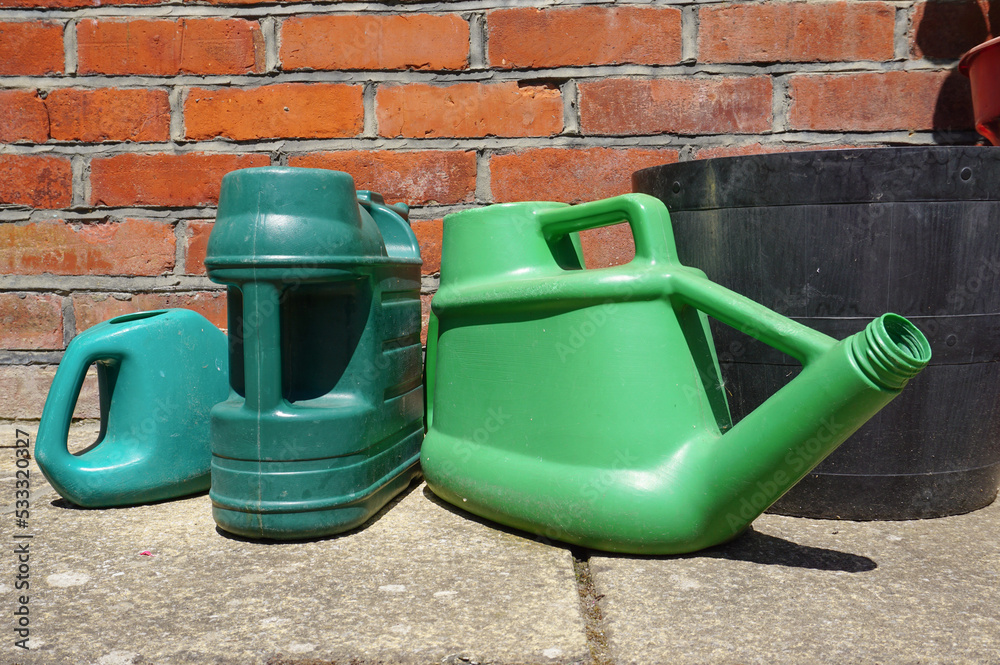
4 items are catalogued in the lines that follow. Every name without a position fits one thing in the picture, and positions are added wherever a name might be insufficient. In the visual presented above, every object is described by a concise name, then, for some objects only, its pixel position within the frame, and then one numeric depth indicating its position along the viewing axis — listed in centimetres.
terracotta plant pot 107
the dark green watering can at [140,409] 101
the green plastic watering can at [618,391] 78
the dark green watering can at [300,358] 89
